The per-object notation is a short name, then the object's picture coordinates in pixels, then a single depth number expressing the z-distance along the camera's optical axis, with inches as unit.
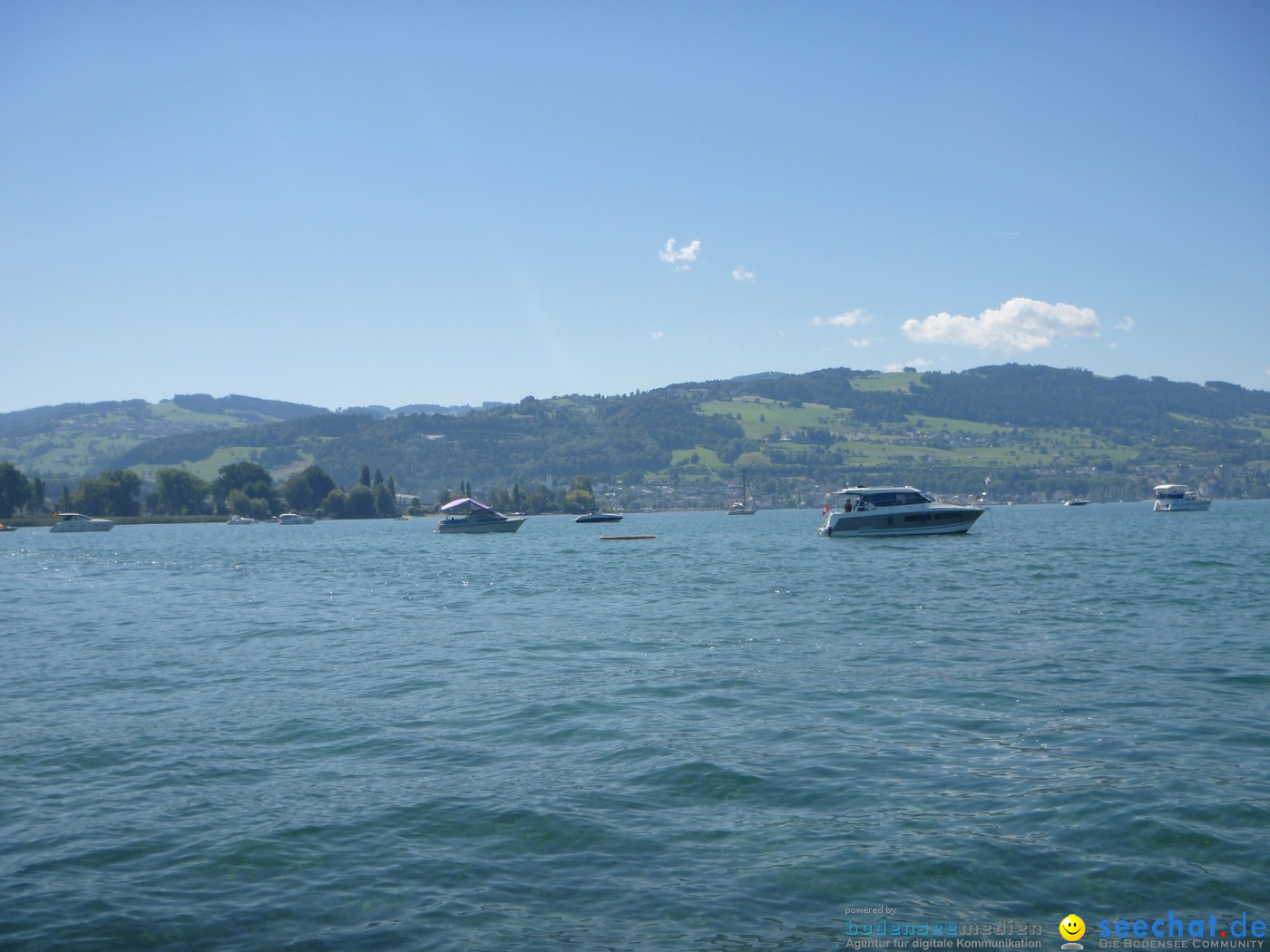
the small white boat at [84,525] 5925.2
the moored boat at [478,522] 4714.6
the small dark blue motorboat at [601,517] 6166.3
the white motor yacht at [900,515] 2871.6
